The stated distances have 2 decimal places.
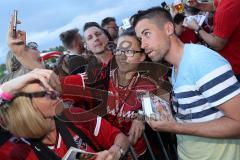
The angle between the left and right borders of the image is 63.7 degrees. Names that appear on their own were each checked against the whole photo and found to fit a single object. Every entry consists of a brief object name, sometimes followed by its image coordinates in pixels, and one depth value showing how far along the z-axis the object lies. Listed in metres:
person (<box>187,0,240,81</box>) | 1.83
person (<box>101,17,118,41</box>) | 3.66
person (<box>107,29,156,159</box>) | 1.66
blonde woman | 1.12
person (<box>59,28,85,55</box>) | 3.09
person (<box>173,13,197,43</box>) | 2.85
